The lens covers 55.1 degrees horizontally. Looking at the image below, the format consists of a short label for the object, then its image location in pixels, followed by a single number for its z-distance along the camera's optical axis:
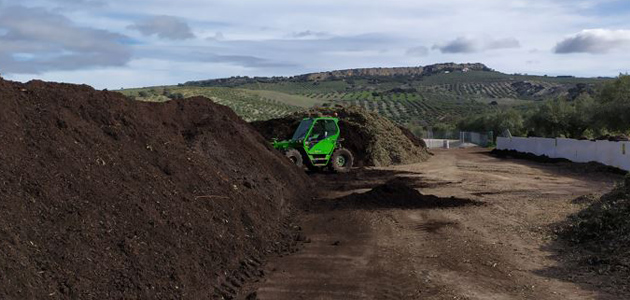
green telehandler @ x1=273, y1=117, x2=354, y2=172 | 23.89
